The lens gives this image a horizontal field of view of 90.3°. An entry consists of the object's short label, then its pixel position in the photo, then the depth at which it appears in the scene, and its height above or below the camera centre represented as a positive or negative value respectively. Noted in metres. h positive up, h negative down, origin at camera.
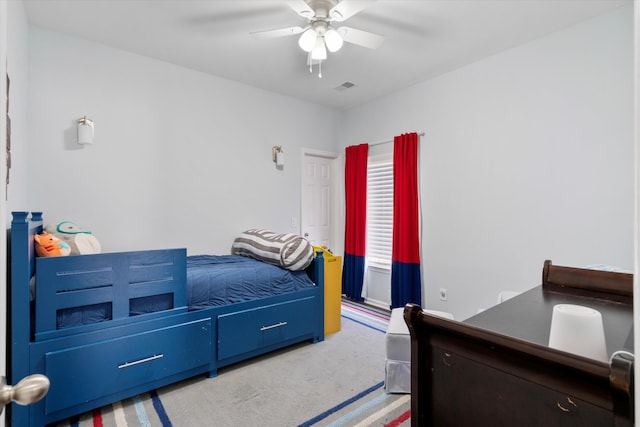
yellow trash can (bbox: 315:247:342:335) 3.03 -0.76
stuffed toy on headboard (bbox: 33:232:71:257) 1.74 -0.19
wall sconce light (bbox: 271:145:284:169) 3.82 +0.70
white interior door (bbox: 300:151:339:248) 4.16 +0.22
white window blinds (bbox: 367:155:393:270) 3.91 +0.04
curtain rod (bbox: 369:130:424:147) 3.47 +0.88
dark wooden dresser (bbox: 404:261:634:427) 0.72 -0.43
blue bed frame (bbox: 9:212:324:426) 1.63 -0.72
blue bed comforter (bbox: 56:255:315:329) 1.83 -0.55
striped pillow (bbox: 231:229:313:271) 2.71 -0.32
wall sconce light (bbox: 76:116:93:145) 2.55 +0.66
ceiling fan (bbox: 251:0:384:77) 1.97 +1.23
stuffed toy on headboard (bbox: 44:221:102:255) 1.98 -0.16
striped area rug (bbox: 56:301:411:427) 1.77 -1.17
